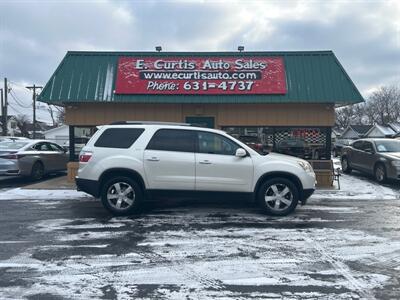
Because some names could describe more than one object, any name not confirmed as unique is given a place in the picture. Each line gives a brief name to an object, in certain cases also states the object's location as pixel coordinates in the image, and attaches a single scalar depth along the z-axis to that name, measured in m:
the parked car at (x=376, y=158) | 13.94
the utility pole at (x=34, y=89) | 58.86
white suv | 8.65
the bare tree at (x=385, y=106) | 86.25
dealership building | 13.30
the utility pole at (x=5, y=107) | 49.56
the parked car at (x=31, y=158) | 14.23
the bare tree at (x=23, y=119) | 76.61
